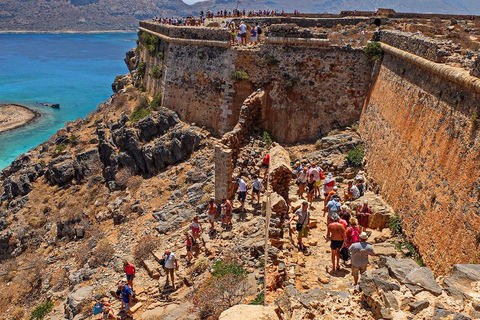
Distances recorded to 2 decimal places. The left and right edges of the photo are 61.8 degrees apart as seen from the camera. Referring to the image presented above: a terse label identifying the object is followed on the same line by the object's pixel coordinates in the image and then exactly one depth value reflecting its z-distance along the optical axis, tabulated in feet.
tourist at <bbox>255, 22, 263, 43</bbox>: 58.74
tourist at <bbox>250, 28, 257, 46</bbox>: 57.61
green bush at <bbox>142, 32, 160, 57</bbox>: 75.31
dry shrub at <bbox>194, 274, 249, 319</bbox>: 26.25
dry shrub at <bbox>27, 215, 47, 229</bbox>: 65.51
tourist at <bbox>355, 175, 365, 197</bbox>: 38.32
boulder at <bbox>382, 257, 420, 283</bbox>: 18.65
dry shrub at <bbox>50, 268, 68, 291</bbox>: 45.60
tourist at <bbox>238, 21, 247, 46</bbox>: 57.62
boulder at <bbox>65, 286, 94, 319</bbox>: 36.52
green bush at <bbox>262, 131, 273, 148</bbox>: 52.17
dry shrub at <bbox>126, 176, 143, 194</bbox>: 62.54
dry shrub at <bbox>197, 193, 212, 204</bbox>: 45.64
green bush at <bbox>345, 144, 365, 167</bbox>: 44.27
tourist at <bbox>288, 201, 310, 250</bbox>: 28.71
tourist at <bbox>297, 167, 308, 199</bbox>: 39.28
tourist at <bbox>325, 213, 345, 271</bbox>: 26.03
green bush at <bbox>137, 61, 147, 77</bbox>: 85.76
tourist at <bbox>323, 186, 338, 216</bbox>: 36.06
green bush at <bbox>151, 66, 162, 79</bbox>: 71.92
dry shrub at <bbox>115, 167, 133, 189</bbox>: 66.13
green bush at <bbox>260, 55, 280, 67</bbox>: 54.13
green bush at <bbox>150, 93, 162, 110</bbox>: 70.38
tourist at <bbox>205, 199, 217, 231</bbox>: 37.76
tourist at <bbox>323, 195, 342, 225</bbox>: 30.22
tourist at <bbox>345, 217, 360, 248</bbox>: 25.96
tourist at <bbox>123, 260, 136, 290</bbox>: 33.94
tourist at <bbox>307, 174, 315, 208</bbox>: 38.45
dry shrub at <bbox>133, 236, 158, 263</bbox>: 40.37
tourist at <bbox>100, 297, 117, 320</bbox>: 31.96
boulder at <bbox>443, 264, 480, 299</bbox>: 16.72
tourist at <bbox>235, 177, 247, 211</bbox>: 38.14
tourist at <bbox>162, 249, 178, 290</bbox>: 32.59
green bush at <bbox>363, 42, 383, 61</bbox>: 47.21
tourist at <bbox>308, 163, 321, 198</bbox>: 38.93
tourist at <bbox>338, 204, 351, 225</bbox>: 30.40
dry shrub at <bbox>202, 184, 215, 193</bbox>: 48.16
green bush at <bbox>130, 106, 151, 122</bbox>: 71.41
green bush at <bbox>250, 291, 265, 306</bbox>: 25.44
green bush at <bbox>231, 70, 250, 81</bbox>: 55.67
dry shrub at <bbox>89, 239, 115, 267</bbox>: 44.06
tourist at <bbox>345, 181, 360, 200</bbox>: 37.08
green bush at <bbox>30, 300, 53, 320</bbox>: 41.32
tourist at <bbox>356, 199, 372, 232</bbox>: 32.94
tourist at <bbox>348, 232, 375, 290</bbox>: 23.41
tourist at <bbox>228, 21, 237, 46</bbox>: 57.67
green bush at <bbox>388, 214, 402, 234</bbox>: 31.63
